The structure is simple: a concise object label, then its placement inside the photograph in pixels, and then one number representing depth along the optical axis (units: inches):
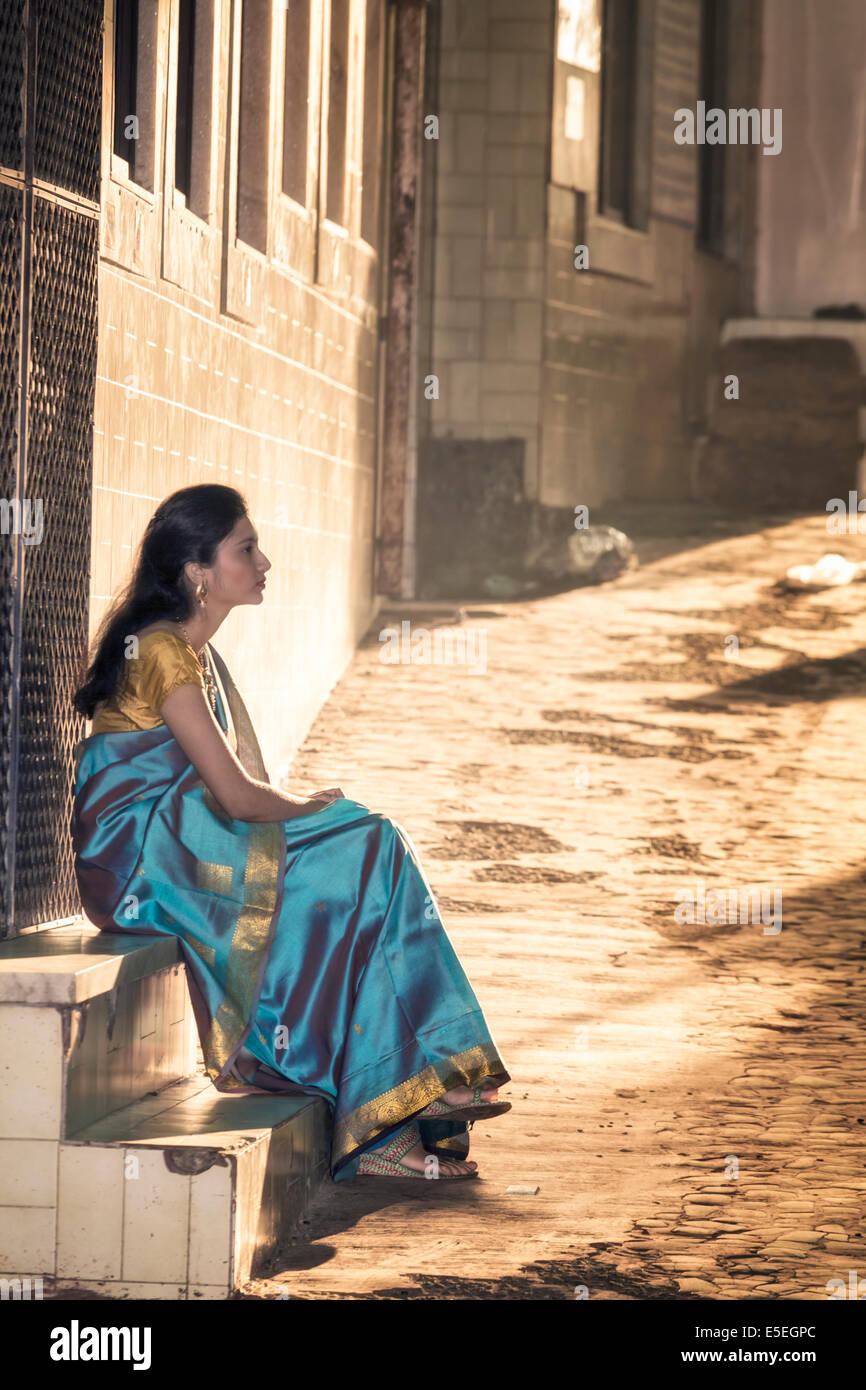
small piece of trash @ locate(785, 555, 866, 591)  510.6
